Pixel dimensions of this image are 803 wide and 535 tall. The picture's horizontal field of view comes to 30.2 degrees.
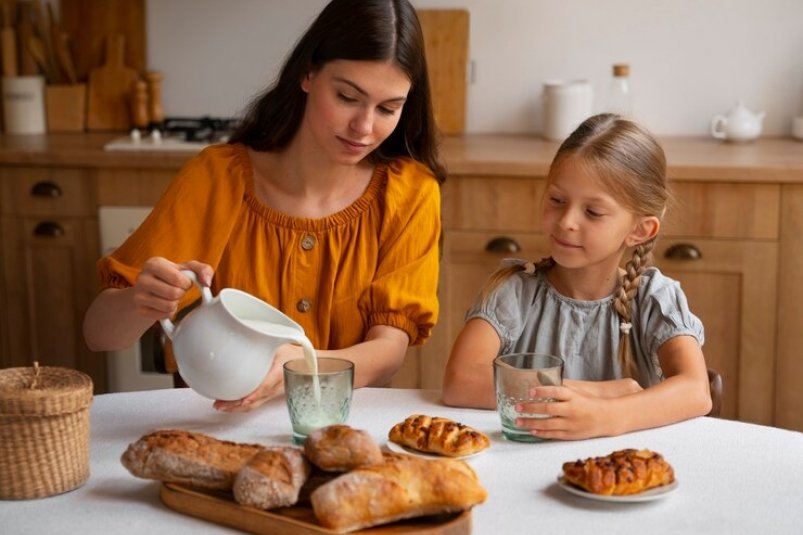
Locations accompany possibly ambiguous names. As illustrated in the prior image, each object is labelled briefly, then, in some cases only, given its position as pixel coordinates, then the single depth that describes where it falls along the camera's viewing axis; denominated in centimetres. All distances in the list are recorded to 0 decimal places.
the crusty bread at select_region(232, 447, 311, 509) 158
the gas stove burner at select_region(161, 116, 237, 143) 390
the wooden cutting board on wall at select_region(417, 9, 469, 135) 405
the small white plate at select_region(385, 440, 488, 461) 179
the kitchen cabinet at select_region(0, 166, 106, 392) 373
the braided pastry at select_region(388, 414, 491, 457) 179
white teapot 383
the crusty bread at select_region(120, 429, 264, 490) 164
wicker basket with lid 166
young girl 218
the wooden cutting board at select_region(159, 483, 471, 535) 156
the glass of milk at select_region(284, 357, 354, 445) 182
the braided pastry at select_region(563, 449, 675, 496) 166
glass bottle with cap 393
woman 230
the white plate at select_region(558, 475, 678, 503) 166
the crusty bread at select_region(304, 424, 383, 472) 162
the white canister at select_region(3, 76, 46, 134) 420
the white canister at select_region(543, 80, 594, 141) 389
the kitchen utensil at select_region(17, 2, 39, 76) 424
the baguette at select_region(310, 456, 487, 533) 155
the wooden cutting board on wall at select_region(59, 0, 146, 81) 426
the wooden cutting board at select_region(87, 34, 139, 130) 426
